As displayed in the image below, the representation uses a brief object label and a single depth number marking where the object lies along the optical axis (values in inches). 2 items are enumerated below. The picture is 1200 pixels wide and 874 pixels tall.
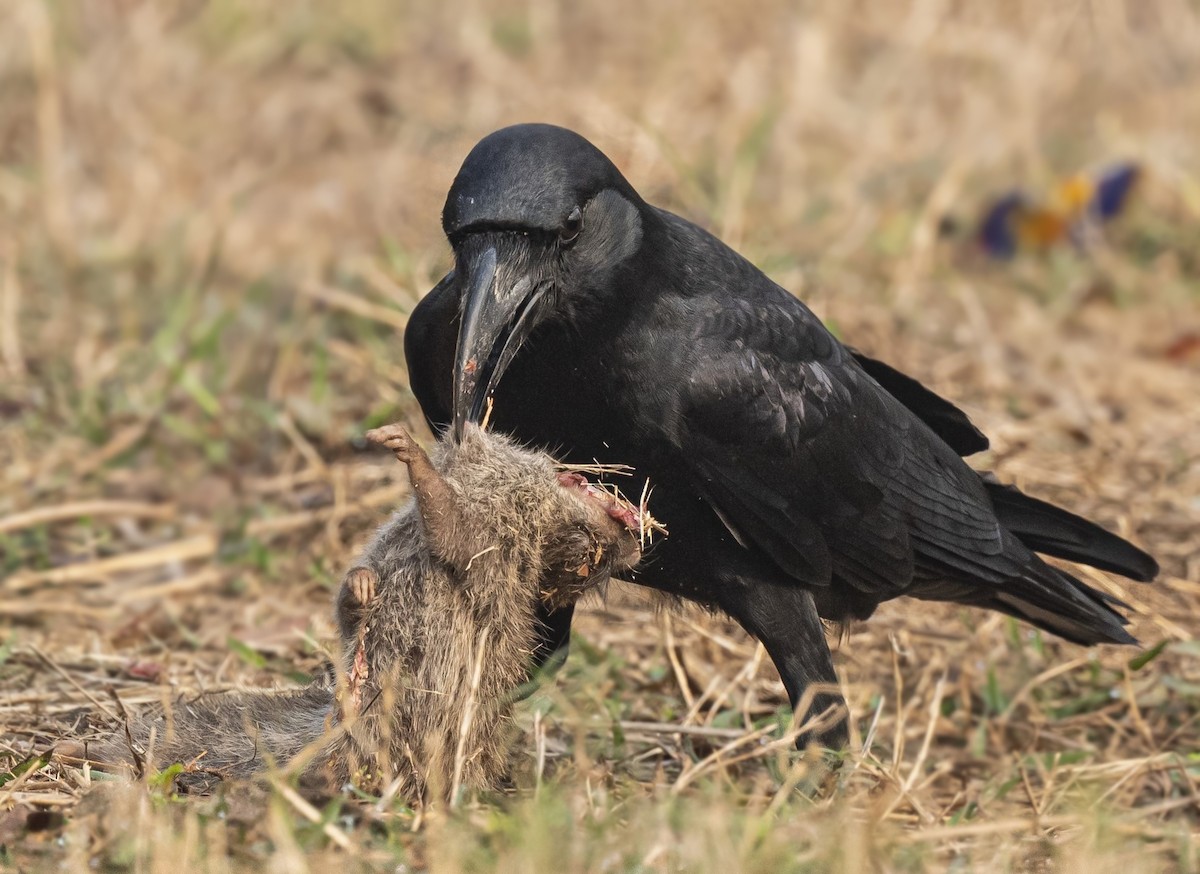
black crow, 259.9
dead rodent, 247.6
